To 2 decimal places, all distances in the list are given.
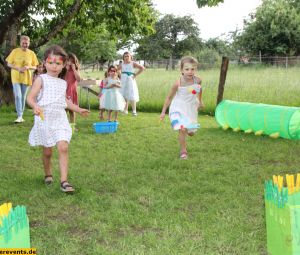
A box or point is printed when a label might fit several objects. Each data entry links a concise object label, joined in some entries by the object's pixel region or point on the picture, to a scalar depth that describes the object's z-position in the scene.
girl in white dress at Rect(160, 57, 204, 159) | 6.93
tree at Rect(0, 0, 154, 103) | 13.68
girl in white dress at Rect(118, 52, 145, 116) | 12.45
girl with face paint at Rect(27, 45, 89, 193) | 4.98
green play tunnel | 8.22
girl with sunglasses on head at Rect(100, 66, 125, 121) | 10.54
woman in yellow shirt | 10.23
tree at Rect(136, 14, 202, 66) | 68.75
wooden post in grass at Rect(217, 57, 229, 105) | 12.21
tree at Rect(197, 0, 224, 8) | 10.26
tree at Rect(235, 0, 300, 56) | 46.50
